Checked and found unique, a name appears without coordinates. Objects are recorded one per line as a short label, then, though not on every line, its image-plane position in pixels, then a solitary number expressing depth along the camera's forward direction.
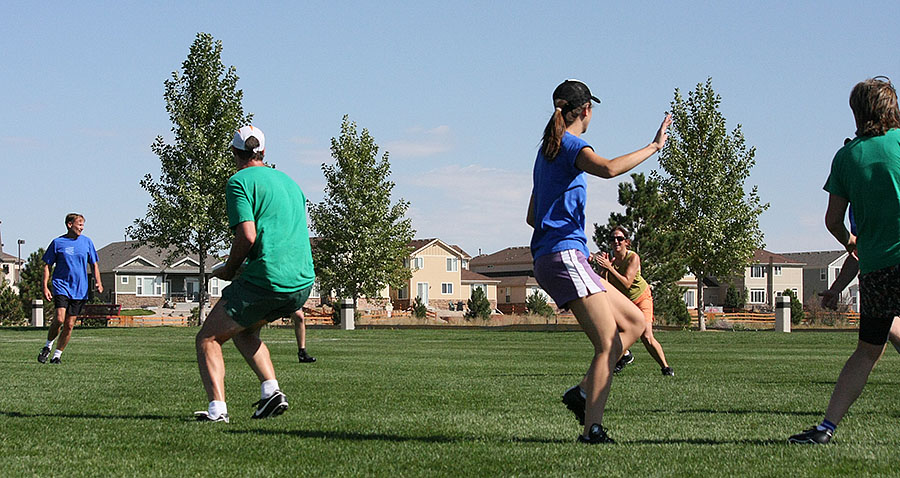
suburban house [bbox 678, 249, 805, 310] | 103.25
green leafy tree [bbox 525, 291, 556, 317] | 68.31
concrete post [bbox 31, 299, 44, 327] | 41.03
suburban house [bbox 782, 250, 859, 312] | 111.69
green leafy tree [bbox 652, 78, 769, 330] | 47.34
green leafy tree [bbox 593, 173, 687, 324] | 43.62
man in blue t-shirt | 13.58
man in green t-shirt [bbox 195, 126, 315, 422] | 6.40
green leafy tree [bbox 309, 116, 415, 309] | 53.47
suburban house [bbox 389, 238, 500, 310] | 93.81
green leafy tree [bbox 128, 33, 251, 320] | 42.69
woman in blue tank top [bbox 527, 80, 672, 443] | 5.55
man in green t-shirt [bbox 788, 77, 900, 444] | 5.44
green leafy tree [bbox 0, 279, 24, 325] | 45.94
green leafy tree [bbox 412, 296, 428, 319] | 62.47
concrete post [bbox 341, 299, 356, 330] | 40.69
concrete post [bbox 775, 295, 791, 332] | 37.91
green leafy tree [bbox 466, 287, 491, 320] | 64.19
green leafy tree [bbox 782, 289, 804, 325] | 58.44
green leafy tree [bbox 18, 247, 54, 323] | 48.88
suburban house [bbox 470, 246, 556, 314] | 101.25
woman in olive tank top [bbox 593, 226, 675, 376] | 11.98
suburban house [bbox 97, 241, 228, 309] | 92.69
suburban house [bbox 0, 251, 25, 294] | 112.75
